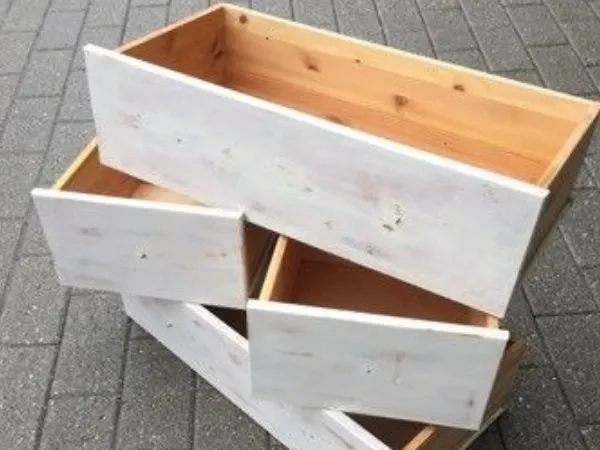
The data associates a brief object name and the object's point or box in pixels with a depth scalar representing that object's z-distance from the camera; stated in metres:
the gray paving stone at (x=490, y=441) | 1.41
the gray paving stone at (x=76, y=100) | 2.17
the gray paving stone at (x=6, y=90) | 2.20
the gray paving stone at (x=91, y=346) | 1.51
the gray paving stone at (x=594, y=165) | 1.96
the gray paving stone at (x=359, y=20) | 2.42
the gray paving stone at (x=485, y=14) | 2.46
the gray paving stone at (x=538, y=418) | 1.42
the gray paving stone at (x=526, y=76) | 2.23
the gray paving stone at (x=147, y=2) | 2.58
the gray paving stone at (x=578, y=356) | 1.47
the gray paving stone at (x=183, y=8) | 2.53
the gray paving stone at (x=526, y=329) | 1.55
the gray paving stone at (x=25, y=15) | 2.54
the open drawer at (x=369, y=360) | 1.08
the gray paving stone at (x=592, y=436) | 1.41
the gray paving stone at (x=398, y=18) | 2.43
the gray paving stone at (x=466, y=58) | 2.29
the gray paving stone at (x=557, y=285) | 1.64
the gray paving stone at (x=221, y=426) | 1.42
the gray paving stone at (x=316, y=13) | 2.47
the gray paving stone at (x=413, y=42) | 2.35
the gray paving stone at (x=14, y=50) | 2.36
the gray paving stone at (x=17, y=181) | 1.90
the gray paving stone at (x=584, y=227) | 1.76
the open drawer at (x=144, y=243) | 1.24
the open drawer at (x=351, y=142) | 1.07
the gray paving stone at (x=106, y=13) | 2.51
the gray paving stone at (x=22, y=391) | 1.44
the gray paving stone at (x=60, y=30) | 2.44
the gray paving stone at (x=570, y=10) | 2.49
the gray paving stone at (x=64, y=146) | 2.00
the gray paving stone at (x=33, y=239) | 1.79
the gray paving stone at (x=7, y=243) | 1.74
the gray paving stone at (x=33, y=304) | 1.61
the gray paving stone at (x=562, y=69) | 2.21
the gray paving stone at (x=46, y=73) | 2.26
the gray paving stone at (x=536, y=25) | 2.39
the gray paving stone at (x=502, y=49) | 2.29
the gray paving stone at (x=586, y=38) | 2.31
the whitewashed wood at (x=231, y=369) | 1.23
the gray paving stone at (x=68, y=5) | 2.60
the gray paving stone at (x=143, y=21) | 2.45
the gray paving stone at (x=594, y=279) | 1.67
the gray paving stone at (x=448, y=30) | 2.37
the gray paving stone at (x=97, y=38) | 2.37
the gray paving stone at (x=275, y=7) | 2.52
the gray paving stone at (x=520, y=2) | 2.56
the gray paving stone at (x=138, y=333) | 1.59
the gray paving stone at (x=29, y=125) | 2.07
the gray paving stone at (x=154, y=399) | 1.43
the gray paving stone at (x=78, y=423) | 1.42
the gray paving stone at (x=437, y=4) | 2.55
